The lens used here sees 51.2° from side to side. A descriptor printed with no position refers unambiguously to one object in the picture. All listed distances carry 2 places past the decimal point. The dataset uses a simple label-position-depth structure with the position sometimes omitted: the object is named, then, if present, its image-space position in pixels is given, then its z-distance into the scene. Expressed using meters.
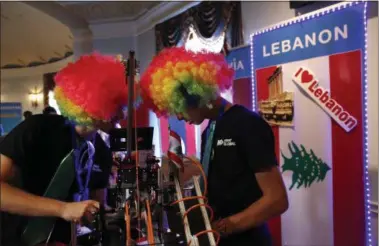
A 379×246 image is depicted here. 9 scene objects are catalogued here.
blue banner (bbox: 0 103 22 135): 9.25
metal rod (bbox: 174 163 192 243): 1.00
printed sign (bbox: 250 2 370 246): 2.10
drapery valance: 3.70
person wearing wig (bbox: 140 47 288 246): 1.38
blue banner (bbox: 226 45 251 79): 3.29
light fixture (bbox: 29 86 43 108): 11.12
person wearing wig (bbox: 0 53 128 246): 1.50
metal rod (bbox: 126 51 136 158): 1.14
